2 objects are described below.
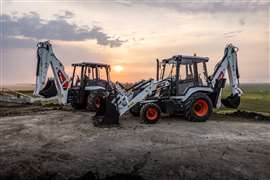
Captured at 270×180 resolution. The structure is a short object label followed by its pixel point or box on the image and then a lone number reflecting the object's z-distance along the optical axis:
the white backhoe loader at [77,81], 9.57
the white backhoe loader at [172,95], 6.84
